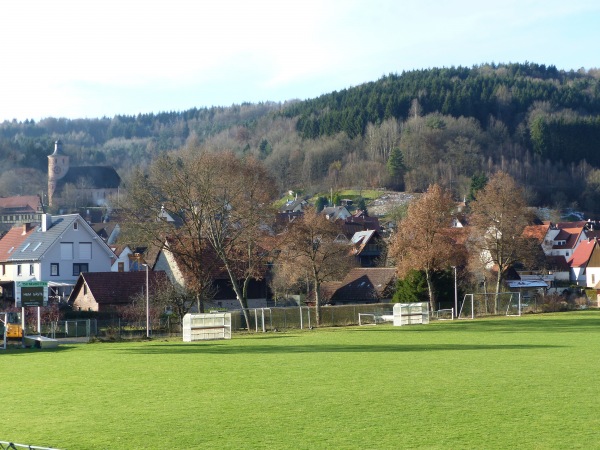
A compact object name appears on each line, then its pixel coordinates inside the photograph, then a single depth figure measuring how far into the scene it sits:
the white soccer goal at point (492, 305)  60.68
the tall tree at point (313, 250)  54.97
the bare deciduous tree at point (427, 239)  60.12
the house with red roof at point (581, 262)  101.75
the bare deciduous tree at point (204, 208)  52.44
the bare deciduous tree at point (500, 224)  63.78
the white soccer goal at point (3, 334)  37.38
